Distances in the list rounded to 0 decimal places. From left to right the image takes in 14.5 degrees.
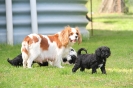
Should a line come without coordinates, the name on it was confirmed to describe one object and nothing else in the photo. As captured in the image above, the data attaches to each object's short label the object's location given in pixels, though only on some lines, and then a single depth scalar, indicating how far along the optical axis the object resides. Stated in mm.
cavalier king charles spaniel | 12211
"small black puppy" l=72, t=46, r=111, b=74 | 10508
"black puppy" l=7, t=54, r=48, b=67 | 12727
